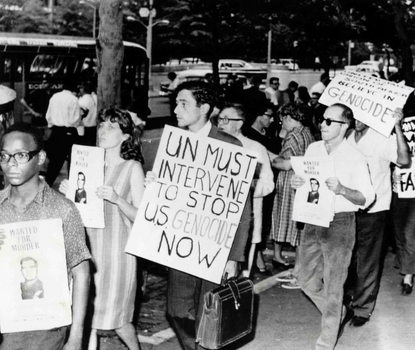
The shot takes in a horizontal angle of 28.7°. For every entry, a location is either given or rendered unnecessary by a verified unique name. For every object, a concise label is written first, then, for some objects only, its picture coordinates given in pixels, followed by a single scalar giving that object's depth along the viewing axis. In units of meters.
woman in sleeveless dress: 5.07
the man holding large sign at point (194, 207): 5.09
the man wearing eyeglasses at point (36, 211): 3.53
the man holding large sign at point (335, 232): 5.72
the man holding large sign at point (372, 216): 6.73
